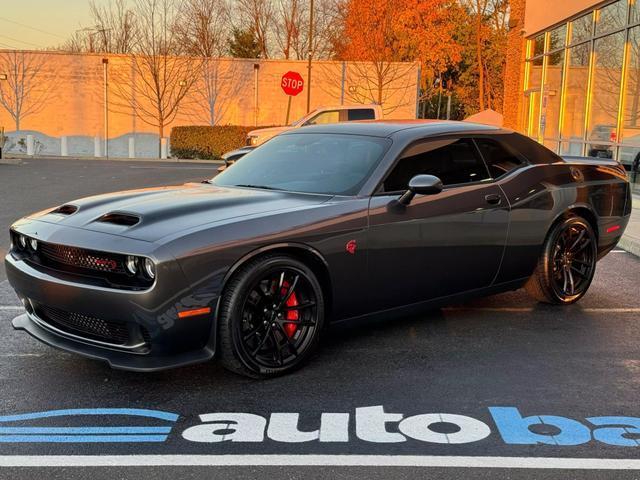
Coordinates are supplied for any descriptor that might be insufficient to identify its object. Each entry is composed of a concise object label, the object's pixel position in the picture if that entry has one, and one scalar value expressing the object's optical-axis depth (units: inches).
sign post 1136.2
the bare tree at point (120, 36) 1571.1
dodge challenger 147.6
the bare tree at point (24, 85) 1304.1
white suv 760.3
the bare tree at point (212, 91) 1312.7
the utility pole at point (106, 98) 1301.7
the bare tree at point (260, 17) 2145.7
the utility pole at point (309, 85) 1242.3
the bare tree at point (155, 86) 1315.2
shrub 1186.0
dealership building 591.5
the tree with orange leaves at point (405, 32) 1544.0
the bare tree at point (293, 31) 2122.3
